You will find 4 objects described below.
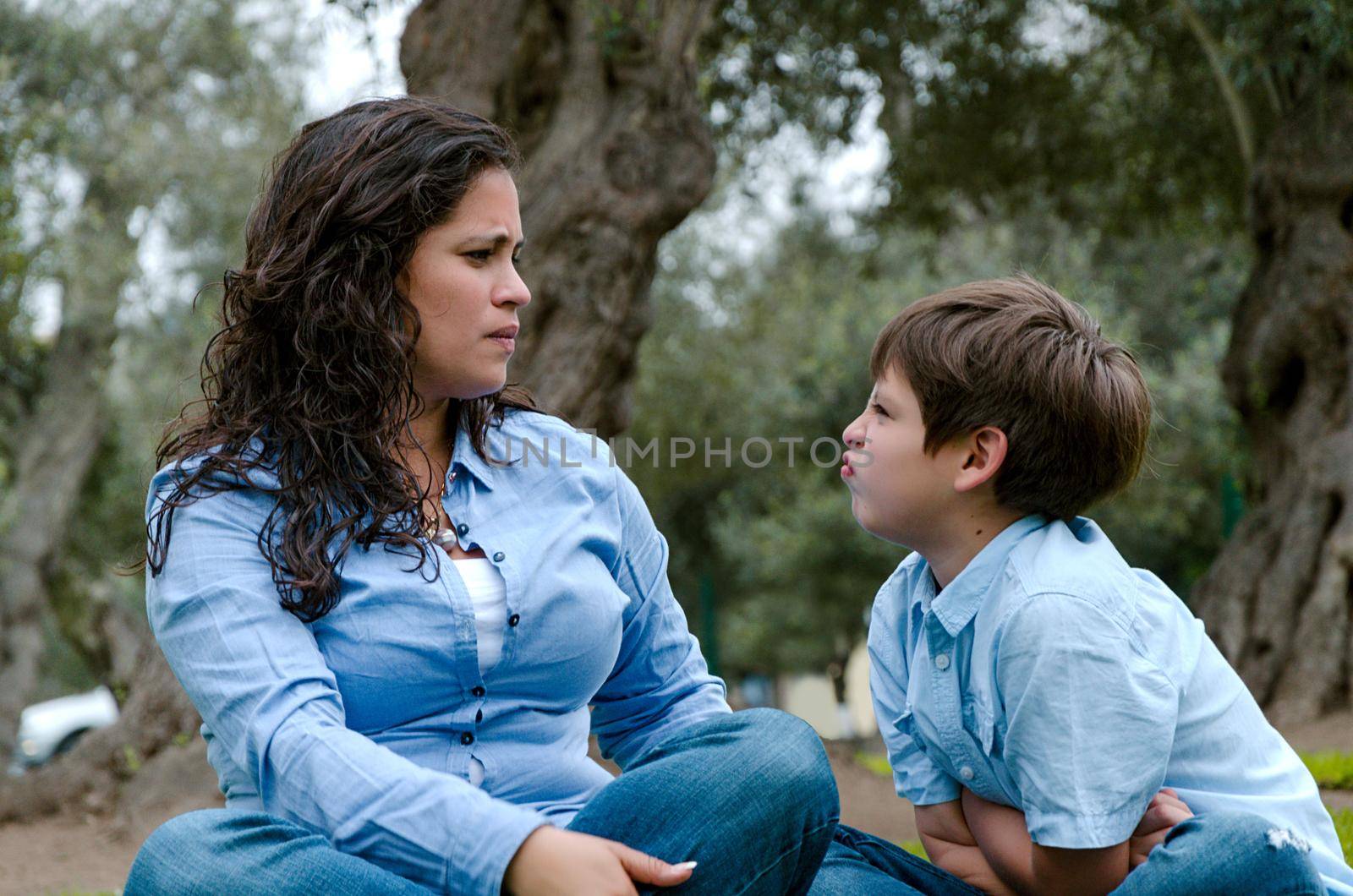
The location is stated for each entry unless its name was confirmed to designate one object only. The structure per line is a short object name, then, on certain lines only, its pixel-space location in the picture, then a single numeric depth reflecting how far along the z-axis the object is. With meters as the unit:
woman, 1.71
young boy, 1.87
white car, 17.83
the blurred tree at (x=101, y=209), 10.34
